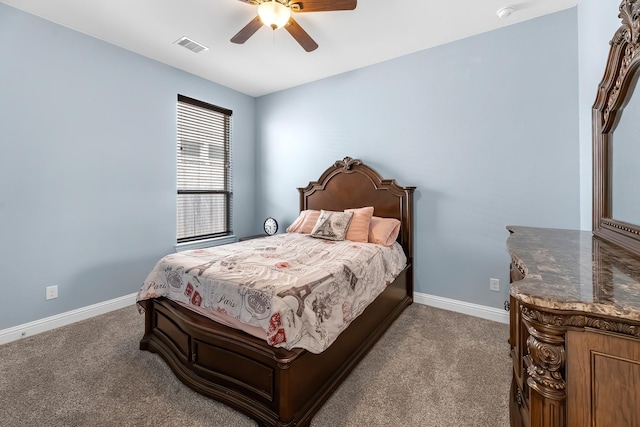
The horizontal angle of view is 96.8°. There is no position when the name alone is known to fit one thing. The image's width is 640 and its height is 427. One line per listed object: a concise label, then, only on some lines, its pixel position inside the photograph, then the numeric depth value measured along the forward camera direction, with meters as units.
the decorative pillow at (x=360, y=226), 3.03
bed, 1.49
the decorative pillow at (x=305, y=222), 3.57
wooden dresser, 0.70
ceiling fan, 2.02
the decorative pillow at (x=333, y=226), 3.06
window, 3.76
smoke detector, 2.46
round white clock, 4.29
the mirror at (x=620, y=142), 1.26
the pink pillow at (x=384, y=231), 2.97
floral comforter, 1.52
